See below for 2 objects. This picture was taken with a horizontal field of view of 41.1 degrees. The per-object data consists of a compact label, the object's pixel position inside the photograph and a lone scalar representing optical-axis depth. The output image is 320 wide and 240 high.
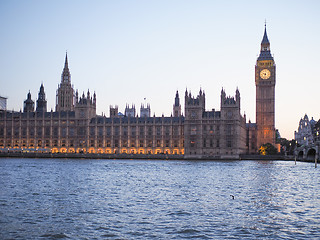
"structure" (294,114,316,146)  174.32
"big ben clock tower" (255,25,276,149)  161.38
